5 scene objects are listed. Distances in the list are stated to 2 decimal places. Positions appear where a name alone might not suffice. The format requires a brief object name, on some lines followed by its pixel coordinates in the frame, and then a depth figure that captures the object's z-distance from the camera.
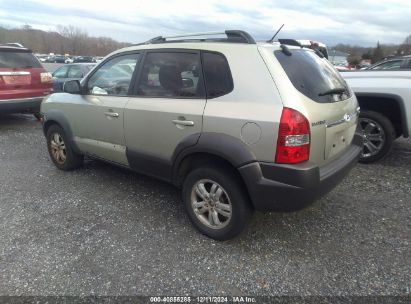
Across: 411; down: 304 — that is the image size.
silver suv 2.68
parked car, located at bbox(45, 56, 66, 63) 38.03
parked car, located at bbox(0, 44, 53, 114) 7.25
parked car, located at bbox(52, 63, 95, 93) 11.16
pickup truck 4.64
